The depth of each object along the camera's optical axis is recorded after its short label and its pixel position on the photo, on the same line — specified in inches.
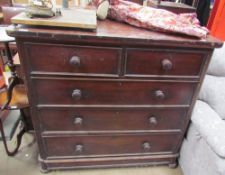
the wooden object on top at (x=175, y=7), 67.4
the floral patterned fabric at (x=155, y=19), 35.1
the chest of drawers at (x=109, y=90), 33.0
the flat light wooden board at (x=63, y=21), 30.7
